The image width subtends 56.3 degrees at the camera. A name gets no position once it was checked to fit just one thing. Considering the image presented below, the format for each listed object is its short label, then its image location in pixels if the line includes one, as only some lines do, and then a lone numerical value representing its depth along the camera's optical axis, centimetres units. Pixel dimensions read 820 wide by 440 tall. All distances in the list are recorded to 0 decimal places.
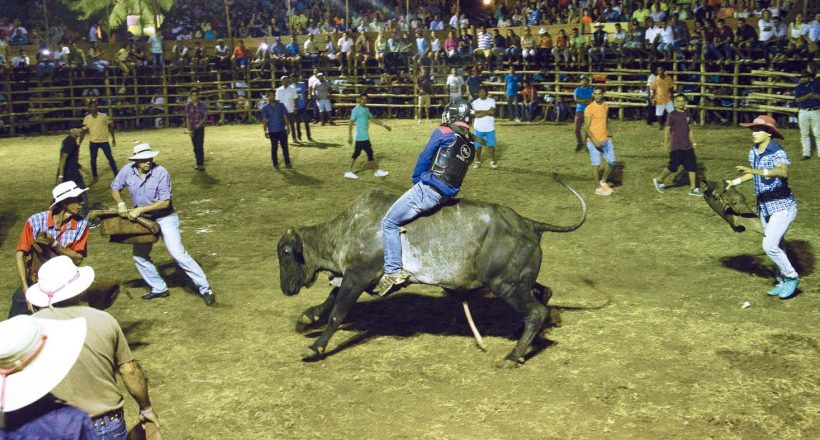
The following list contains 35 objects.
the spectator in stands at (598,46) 2256
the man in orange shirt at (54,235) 664
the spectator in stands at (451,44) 2672
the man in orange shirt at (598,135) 1340
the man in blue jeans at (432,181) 712
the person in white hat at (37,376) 324
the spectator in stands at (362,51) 2656
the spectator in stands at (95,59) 2591
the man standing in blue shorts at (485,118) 1594
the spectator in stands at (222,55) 2694
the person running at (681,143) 1309
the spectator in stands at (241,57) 2689
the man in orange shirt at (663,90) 1920
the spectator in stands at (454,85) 2242
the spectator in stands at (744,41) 1992
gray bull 712
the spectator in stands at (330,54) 2686
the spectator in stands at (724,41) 2030
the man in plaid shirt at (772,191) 823
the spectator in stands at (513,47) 2430
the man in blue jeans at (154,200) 859
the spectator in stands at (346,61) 2666
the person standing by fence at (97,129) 1598
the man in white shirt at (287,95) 1953
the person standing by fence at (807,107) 1486
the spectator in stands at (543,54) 2372
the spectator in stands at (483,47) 2564
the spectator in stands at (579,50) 2297
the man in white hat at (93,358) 388
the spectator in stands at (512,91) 2311
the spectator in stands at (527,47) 2392
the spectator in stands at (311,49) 2689
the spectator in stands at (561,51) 2311
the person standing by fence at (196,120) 1705
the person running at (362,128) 1576
